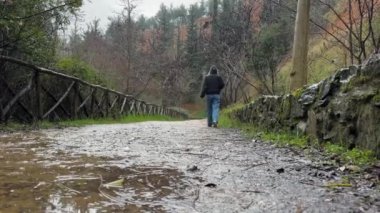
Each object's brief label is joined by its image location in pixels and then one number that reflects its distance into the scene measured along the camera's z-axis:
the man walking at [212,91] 11.75
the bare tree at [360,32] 7.21
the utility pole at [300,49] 9.21
